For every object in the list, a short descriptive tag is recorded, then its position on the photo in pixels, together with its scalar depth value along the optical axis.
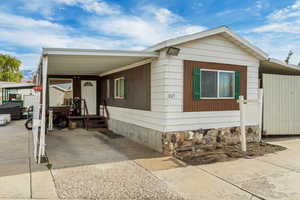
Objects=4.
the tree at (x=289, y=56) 25.16
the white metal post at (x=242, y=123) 5.97
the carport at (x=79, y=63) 5.07
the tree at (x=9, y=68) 28.62
